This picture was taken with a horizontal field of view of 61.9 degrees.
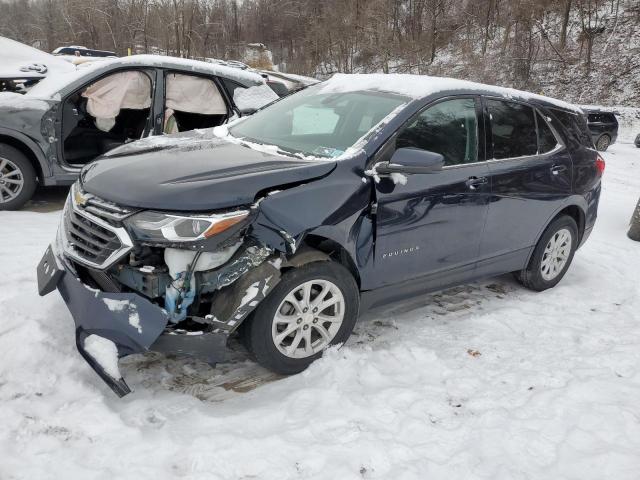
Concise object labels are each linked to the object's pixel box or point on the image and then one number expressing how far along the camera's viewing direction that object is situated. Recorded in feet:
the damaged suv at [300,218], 8.73
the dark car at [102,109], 17.87
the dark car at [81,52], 79.17
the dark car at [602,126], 57.62
